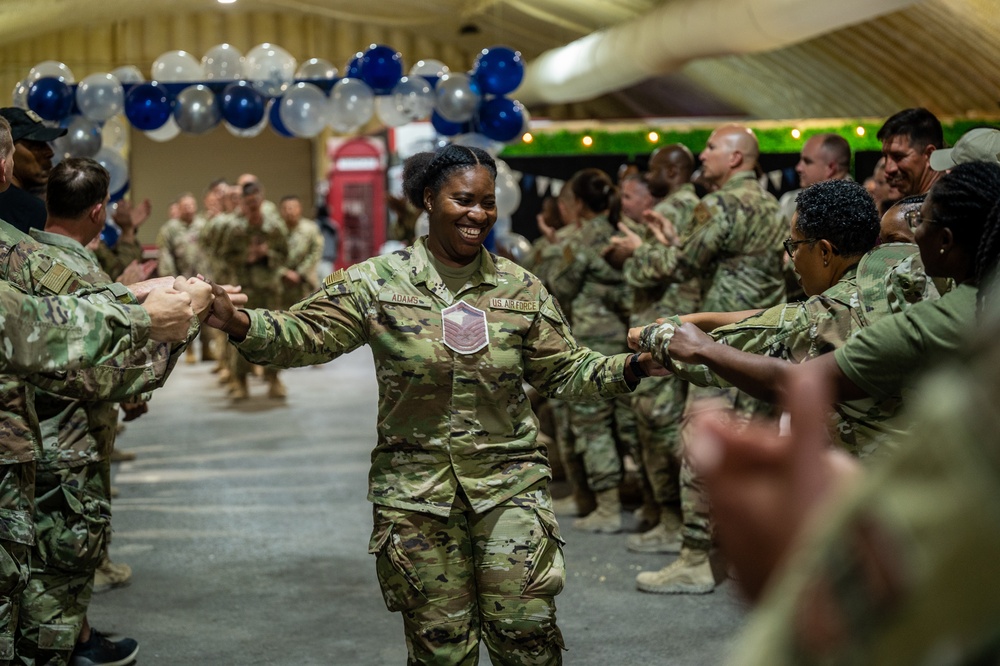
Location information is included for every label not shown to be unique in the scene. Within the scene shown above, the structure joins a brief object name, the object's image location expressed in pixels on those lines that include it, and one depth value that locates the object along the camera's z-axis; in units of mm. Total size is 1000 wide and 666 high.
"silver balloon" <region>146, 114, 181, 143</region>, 9195
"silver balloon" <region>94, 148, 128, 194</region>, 7777
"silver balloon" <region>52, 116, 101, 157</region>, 7480
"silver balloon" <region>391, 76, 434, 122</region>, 8570
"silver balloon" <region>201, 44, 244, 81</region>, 8867
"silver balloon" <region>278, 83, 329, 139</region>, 8562
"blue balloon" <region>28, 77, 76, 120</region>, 7676
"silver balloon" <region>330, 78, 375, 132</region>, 8633
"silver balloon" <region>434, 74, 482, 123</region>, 8445
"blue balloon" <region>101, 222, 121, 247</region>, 7730
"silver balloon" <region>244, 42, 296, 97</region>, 8820
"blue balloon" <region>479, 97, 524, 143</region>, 8609
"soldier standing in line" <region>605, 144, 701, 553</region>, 5375
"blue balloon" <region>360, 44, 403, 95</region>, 8766
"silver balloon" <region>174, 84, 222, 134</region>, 8438
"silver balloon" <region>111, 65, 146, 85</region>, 8938
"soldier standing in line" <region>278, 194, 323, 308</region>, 11225
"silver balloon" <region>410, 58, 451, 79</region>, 8773
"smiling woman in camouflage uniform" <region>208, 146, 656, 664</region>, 2900
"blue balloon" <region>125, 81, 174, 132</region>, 8336
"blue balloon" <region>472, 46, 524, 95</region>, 8531
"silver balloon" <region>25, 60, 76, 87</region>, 7992
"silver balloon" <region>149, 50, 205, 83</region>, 8875
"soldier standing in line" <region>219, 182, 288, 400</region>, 10719
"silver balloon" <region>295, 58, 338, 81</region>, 9125
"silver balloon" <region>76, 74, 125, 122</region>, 7961
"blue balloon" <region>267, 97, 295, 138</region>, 8922
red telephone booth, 19391
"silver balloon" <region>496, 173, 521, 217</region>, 8914
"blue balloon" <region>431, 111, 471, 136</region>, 8727
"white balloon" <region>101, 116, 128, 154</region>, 8473
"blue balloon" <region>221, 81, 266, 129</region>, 8500
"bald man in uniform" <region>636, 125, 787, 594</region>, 4930
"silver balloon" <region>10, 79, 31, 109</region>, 7879
